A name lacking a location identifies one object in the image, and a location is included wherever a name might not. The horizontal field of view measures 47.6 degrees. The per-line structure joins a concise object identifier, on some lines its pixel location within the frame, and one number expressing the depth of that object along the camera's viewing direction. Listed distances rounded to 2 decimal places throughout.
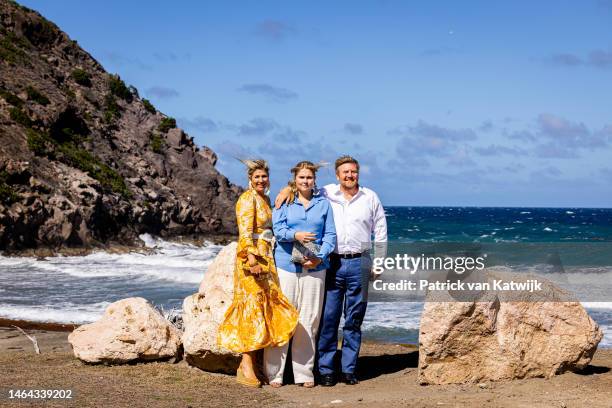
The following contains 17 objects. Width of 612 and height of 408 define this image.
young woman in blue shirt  6.77
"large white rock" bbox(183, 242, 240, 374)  7.47
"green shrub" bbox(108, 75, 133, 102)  47.75
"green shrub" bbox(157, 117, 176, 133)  47.00
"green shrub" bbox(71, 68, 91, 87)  45.81
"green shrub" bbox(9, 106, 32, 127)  35.06
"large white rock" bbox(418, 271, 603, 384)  6.84
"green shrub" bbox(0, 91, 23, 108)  36.25
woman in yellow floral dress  6.81
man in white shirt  6.92
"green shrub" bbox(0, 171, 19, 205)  28.23
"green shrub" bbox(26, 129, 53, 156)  33.44
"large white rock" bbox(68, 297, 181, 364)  7.85
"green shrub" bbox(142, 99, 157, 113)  49.06
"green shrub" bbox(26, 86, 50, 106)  37.94
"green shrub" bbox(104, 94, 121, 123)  44.56
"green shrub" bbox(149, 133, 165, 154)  44.28
